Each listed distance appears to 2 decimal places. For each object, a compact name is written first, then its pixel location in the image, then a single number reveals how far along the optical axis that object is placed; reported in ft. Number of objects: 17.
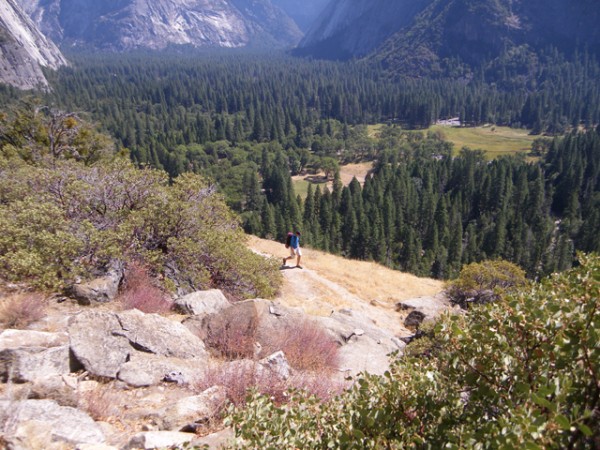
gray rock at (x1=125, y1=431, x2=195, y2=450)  18.47
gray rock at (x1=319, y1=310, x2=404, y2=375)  39.83
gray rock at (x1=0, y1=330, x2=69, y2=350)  25.36
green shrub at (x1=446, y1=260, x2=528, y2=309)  79.46
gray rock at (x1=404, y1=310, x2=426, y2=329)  64.13
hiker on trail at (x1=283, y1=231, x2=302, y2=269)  76.33
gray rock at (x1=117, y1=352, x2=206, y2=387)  26.37
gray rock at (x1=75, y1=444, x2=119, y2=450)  17.34
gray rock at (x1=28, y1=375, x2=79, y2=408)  21.47
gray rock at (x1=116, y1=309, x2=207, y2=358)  30.48
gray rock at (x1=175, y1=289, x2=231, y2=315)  40.65
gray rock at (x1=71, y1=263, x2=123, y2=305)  36.83
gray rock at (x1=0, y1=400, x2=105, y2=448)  17.07
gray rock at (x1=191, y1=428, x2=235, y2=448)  18.80
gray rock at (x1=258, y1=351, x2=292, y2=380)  27.78
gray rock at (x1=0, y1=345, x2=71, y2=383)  23.13
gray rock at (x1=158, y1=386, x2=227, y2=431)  21.63
